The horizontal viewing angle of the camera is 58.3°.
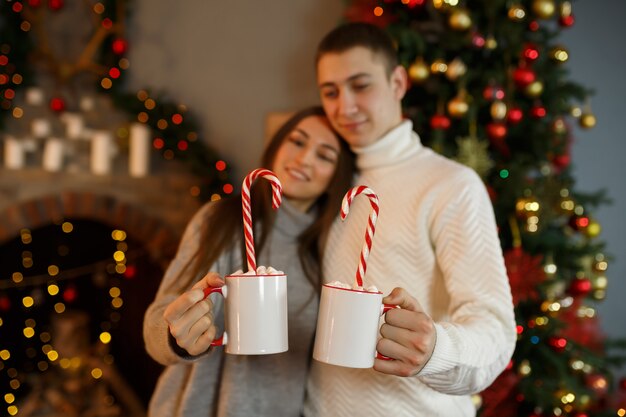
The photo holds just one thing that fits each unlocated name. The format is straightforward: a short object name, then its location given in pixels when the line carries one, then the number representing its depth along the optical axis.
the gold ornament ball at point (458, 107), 2.02
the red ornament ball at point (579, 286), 2.14
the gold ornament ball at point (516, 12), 2.04
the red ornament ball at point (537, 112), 2.12
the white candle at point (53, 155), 2.52
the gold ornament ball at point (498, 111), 2.03
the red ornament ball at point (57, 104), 2.61
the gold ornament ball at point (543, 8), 2.04
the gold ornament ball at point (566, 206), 2.10
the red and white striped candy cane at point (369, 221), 1.02
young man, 1.07
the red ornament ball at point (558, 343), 2.00
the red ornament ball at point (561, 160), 2.24
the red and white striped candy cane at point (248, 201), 1.06
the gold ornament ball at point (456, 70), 2.03
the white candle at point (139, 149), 2.63
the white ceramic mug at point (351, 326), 0.98
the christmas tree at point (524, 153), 1.99
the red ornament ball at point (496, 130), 2.05
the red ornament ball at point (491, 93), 2.08
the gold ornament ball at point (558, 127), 2.15
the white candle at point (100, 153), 2.61
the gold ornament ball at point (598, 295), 2.25
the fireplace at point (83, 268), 2.57
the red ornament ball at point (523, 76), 2.05
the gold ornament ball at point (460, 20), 2.00
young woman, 1.38
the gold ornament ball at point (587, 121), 2.27
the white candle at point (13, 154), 2.46
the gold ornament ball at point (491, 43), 2.06
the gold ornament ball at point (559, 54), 2.14
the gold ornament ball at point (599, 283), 2.21
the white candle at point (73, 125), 2.60
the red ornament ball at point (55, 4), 2.66
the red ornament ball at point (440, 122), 2.05
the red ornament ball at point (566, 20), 2.17
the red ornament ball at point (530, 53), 2.08
